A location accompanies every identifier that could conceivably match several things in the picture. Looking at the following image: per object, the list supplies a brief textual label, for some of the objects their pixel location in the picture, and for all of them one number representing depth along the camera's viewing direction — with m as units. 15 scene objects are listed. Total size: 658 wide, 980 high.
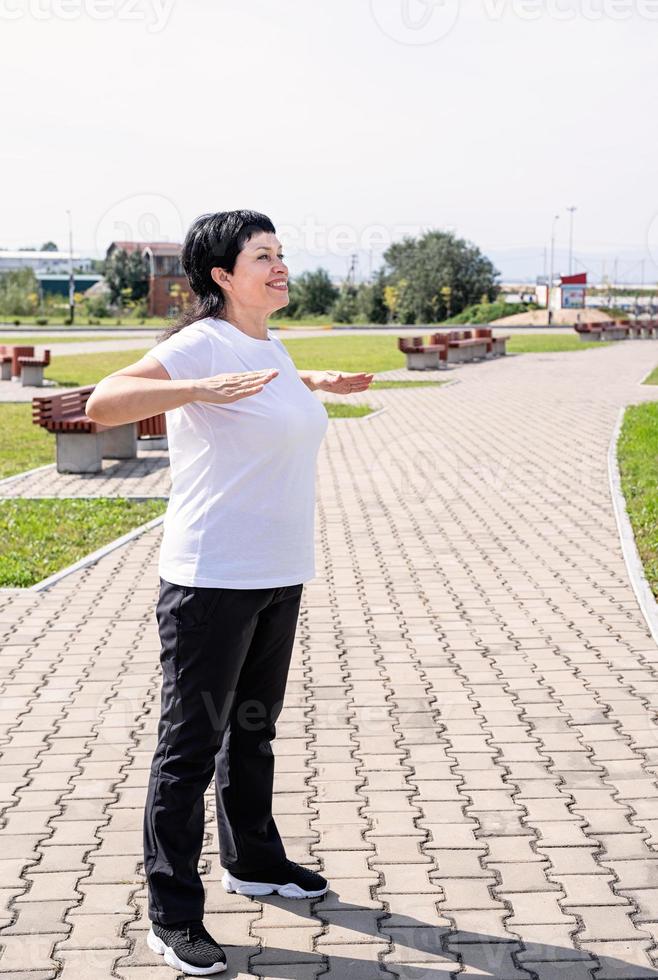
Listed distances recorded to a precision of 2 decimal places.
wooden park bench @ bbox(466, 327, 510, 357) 36.16
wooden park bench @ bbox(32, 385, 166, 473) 12.12
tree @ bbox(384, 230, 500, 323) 79.44
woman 3.07
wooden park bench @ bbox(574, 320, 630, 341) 46.38
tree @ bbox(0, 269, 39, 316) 79.75
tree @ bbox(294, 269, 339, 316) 81.00
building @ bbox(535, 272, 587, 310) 81.00
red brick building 84.62
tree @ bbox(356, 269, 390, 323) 79.75
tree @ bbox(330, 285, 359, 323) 77.94
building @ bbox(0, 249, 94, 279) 133.38
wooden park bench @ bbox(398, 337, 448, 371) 28.44
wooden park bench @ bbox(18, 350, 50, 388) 23.30
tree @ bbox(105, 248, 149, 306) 85.94
